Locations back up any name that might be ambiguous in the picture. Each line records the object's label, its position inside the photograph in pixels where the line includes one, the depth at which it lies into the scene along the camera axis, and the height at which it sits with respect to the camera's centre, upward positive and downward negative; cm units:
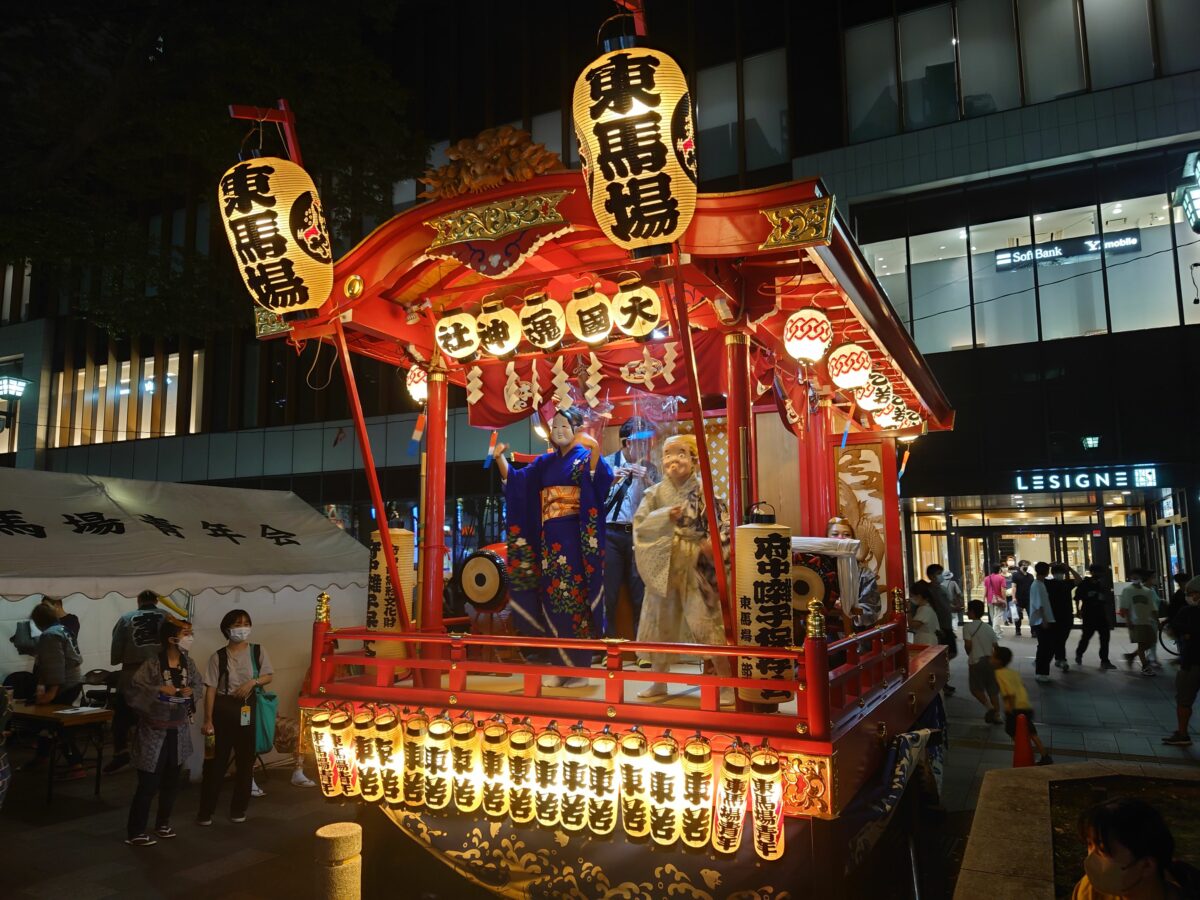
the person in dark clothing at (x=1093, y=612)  1383 -136
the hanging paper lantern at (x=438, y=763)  452 -126
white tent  796 +0
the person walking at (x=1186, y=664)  868 -146
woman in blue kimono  648 +6
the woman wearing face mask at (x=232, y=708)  698 -140
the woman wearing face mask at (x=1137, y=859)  265 -111
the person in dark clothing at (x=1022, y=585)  1791 -111
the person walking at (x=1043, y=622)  1283 -140
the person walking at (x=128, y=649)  828 -104
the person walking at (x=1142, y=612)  1323 -132
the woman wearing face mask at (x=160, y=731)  639 -146
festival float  397 -24
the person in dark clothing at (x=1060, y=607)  1286 -117
